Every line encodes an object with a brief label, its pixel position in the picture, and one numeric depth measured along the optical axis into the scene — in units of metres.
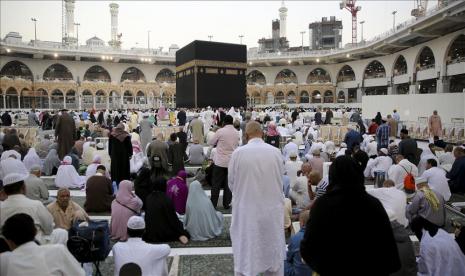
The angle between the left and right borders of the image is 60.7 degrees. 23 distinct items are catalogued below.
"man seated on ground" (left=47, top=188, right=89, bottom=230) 3.45
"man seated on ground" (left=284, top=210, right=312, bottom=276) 2.72
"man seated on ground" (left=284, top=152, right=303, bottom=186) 5.91
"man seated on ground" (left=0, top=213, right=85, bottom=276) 1.90
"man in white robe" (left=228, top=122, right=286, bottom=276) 2.47
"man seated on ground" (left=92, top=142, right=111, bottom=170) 7.52
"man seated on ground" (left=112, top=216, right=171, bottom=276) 2.52
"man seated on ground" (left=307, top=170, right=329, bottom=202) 4.67
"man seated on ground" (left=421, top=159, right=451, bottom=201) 4.96
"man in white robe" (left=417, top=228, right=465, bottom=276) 3.00
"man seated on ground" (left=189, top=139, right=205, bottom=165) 8.84
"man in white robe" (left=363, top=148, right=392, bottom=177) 6.52
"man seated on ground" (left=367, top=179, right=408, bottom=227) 3.87
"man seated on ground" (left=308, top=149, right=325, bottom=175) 5.75
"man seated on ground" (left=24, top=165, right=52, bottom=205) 4.52
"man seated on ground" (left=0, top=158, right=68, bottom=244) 2.58
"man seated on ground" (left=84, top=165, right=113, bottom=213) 5.18
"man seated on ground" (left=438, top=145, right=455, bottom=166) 6.70
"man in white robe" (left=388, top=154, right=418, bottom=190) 5.36
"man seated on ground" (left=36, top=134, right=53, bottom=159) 9.02
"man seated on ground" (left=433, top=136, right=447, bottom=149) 8.82
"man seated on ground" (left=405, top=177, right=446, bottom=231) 3.76
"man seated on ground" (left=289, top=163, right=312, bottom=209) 4.71
